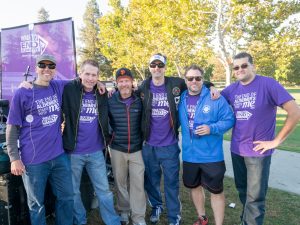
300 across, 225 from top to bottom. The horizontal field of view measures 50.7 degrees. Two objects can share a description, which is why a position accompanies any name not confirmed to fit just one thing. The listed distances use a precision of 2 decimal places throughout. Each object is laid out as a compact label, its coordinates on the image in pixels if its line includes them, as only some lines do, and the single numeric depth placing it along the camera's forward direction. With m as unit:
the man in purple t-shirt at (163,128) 3.96
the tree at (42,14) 57.44
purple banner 5.41
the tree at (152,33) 13.32
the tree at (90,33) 53.19
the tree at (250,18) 11.95
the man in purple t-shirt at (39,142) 3.12
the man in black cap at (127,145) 3.87
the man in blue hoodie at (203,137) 3.67
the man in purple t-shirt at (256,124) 3.46
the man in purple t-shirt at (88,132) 3.61
